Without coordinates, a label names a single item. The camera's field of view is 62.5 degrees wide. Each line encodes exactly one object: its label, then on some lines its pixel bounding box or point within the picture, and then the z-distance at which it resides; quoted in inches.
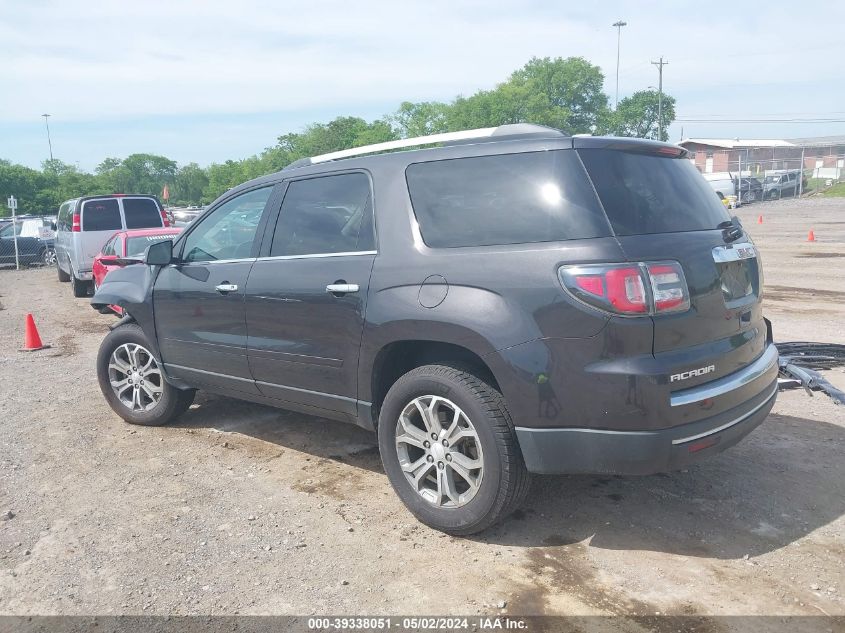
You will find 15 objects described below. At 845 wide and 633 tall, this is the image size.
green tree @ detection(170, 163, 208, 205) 4837.6
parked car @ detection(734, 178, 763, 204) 1549.0
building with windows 2123.5
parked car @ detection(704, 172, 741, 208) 1485.0
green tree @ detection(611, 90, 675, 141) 3729.8
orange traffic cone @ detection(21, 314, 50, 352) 347.6
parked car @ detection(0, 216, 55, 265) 884.6
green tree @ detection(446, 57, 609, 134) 3361.2
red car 438.0
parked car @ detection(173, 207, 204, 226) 1354.6
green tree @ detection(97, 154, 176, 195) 4486.7
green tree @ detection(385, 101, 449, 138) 2810.0
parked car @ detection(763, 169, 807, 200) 1608.0
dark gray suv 119.0
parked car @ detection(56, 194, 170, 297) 550.9
